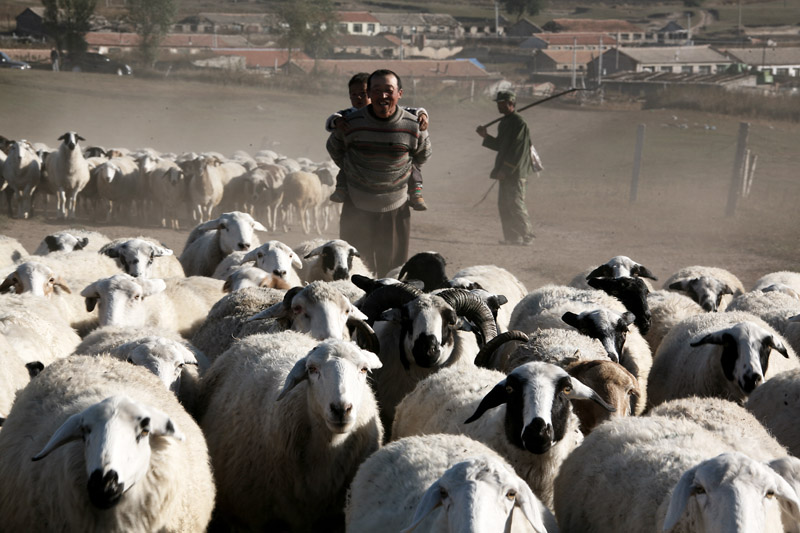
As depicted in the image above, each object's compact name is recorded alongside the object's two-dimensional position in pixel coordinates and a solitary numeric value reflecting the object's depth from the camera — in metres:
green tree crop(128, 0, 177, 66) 65.94
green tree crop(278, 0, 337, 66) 66.56
